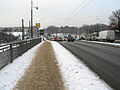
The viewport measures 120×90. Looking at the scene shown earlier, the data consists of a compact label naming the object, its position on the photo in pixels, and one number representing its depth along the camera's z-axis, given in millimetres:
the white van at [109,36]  30737
